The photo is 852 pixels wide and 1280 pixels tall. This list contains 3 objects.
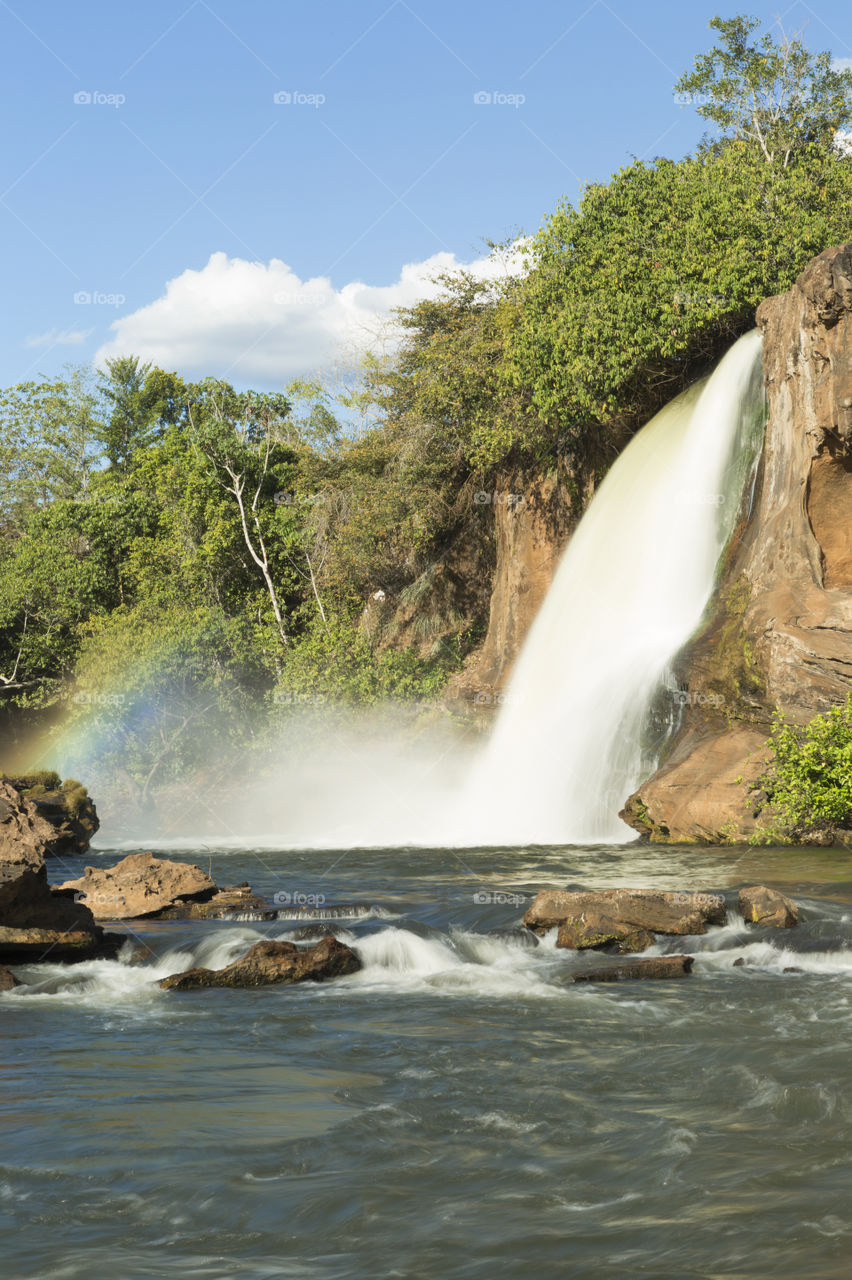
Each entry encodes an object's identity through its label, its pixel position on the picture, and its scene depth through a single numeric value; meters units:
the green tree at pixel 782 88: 37.09
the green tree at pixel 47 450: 53.97
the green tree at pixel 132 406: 57.34
